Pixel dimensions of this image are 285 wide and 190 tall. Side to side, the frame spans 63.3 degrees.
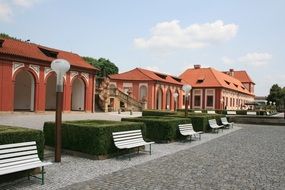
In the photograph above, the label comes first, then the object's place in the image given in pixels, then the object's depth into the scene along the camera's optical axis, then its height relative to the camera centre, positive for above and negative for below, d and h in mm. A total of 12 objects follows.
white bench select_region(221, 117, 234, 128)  15671 -1335
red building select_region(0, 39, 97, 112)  17851 +2007
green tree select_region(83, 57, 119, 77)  49557 +7925
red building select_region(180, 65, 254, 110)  41339 +2477
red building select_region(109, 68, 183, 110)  31921 +2176
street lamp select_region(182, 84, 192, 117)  12893 +652
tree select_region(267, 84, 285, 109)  67509 +2492
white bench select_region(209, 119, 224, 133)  13274 -1295
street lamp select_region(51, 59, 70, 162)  6186 +176
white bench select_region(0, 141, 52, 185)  4358 -1164
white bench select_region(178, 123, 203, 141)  10156 -1247
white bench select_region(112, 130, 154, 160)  6905 -1201
